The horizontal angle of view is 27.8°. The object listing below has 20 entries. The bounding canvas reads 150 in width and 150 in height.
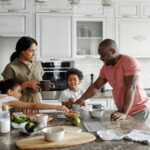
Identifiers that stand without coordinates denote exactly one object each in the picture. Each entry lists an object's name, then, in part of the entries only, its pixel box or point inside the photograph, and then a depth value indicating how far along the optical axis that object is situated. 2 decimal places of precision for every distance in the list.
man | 2.37
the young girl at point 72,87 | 3.03
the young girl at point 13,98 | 2.10
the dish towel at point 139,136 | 1.64
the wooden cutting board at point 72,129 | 1.87
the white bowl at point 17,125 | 1.93
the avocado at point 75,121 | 2.04
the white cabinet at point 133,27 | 4.55
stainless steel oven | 4.31
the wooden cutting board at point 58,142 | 1.57
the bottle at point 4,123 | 1.86
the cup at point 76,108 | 2.44
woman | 2.83
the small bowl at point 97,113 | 2.29
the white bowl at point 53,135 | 1.63
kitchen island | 1.57
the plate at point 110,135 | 1.69
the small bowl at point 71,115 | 2.14
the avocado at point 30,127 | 1.81
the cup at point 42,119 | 1.99
